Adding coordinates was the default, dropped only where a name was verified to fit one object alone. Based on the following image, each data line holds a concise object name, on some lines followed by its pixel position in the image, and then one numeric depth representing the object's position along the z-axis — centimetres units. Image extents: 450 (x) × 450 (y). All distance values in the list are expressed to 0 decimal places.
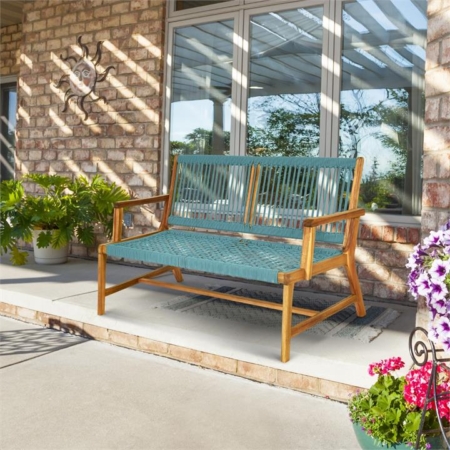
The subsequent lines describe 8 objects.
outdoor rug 266
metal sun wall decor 471
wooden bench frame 223
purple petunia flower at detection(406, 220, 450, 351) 146
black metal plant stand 150
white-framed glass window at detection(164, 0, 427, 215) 337
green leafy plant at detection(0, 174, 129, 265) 410
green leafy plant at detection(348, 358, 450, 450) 156
